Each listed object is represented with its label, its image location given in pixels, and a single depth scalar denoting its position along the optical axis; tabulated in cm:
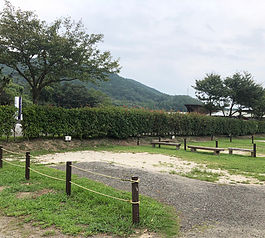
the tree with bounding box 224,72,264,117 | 3394
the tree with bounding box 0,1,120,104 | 1644
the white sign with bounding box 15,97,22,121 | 1249
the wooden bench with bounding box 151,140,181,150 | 1481
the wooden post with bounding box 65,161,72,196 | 500
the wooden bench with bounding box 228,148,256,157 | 1219
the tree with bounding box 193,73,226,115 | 3431
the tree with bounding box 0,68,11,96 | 2194
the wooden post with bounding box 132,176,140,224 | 364
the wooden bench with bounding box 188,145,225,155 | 1245
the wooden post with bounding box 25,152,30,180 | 623
